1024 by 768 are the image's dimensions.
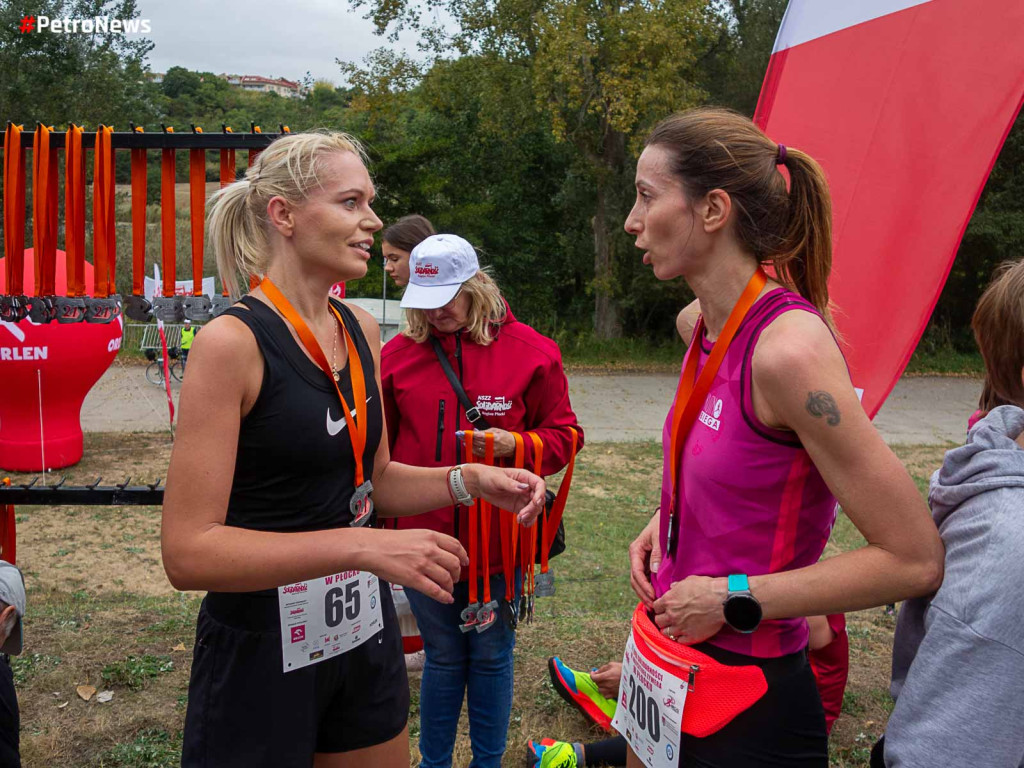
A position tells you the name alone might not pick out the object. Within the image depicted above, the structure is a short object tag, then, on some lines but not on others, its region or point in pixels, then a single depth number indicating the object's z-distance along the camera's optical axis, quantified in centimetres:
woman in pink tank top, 160
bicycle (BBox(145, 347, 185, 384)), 1482
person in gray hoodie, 136
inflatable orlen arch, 839
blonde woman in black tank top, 178
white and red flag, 311
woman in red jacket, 315
